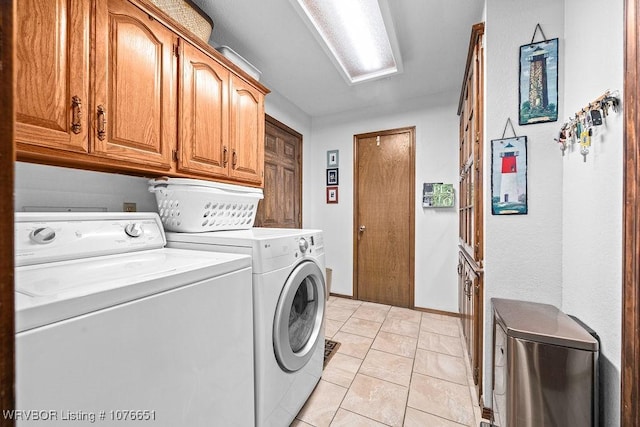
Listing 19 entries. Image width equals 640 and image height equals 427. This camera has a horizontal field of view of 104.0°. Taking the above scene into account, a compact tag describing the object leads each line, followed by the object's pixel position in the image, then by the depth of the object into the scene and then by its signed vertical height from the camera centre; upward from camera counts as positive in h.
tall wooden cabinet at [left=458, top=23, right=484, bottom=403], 1.50 +0.02
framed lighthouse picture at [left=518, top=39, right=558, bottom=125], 1.26 +0.67
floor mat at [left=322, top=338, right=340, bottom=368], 1.96 -1.14
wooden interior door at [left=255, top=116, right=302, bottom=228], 2.72 +0.41
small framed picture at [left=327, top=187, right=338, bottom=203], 3.44 +0.25
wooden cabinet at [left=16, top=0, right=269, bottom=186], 0.92 +0.56
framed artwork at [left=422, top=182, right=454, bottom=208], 2.76 +0.20
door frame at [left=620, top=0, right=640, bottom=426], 0.74 -0.05
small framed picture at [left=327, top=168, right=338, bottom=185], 3.43 +0.50
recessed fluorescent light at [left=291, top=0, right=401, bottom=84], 1.59 +1.33
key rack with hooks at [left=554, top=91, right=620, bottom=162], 0.87 +0.37
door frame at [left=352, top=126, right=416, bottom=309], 2.97 +0.01
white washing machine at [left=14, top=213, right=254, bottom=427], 0.51 -0.30
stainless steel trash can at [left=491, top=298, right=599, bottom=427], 0.90 -0.61
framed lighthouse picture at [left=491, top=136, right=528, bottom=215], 1.32 +0.20
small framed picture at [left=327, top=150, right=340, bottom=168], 3.42 +0.74
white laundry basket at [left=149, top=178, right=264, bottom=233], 1.40 +0.05
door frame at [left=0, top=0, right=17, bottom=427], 0.29 +0.00
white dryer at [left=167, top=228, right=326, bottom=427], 1.09 -0.52
